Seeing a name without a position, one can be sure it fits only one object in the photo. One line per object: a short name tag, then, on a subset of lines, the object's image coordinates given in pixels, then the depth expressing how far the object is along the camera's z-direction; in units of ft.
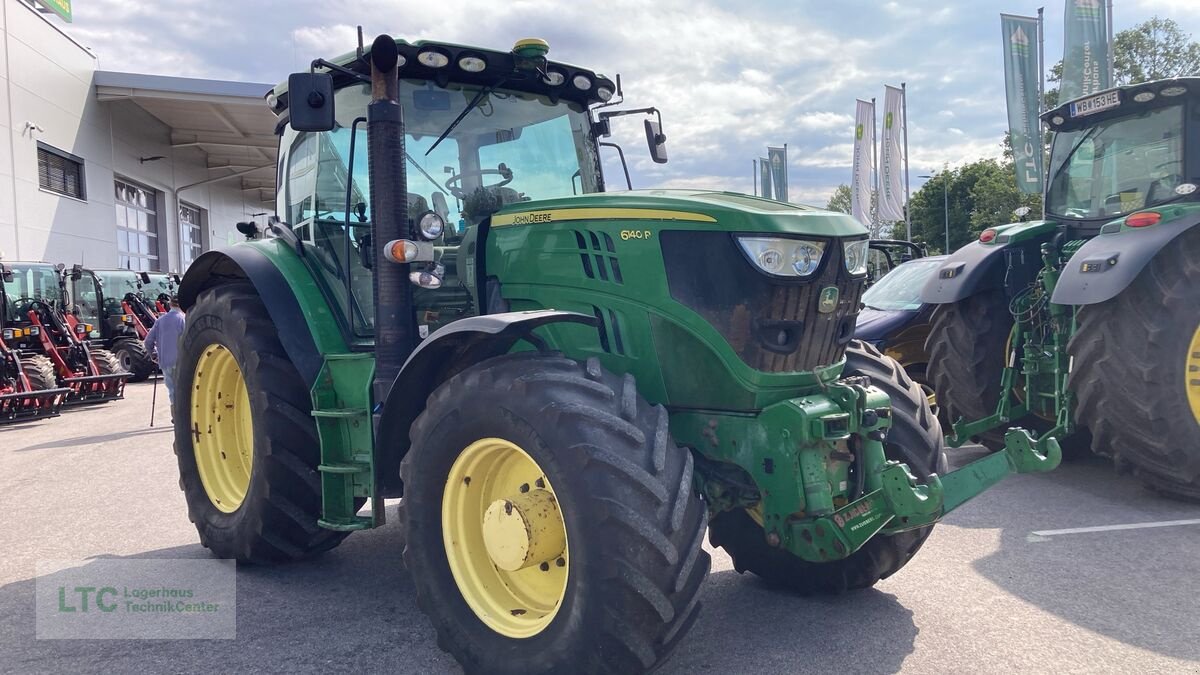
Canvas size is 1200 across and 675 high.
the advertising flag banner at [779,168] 104.73
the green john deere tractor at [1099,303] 17.02
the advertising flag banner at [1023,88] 61.82
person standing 34.35
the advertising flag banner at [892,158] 85.25
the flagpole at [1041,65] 62.74
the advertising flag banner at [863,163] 88.43
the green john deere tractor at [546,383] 8.98
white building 61.26
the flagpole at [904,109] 86.74
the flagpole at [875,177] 87.71
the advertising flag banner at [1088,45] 53.98
